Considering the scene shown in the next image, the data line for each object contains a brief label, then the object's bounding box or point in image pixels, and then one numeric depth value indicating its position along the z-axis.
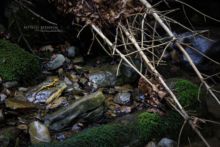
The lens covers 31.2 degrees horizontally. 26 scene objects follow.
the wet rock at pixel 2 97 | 3.86
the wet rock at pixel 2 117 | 3.56
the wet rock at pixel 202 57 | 5.37
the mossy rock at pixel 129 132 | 3.36
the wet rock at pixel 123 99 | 4.18
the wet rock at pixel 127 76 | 4.48
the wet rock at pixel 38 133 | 3.42
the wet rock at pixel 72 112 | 3.62
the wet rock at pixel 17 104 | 3.76
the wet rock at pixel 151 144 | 3.63
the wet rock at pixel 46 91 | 4.01
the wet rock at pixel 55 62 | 4.54
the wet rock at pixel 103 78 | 4.42
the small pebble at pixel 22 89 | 4.11
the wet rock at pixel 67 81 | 4.37
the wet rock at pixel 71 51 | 4.85
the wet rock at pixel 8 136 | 3.31
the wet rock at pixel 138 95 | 4.23
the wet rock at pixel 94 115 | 3.73
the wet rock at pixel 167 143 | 3.65
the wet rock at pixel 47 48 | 4.85
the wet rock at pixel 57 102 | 3.94
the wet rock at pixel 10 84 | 4.06
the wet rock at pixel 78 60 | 4.78
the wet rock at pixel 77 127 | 3.66
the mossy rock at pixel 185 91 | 4.02
